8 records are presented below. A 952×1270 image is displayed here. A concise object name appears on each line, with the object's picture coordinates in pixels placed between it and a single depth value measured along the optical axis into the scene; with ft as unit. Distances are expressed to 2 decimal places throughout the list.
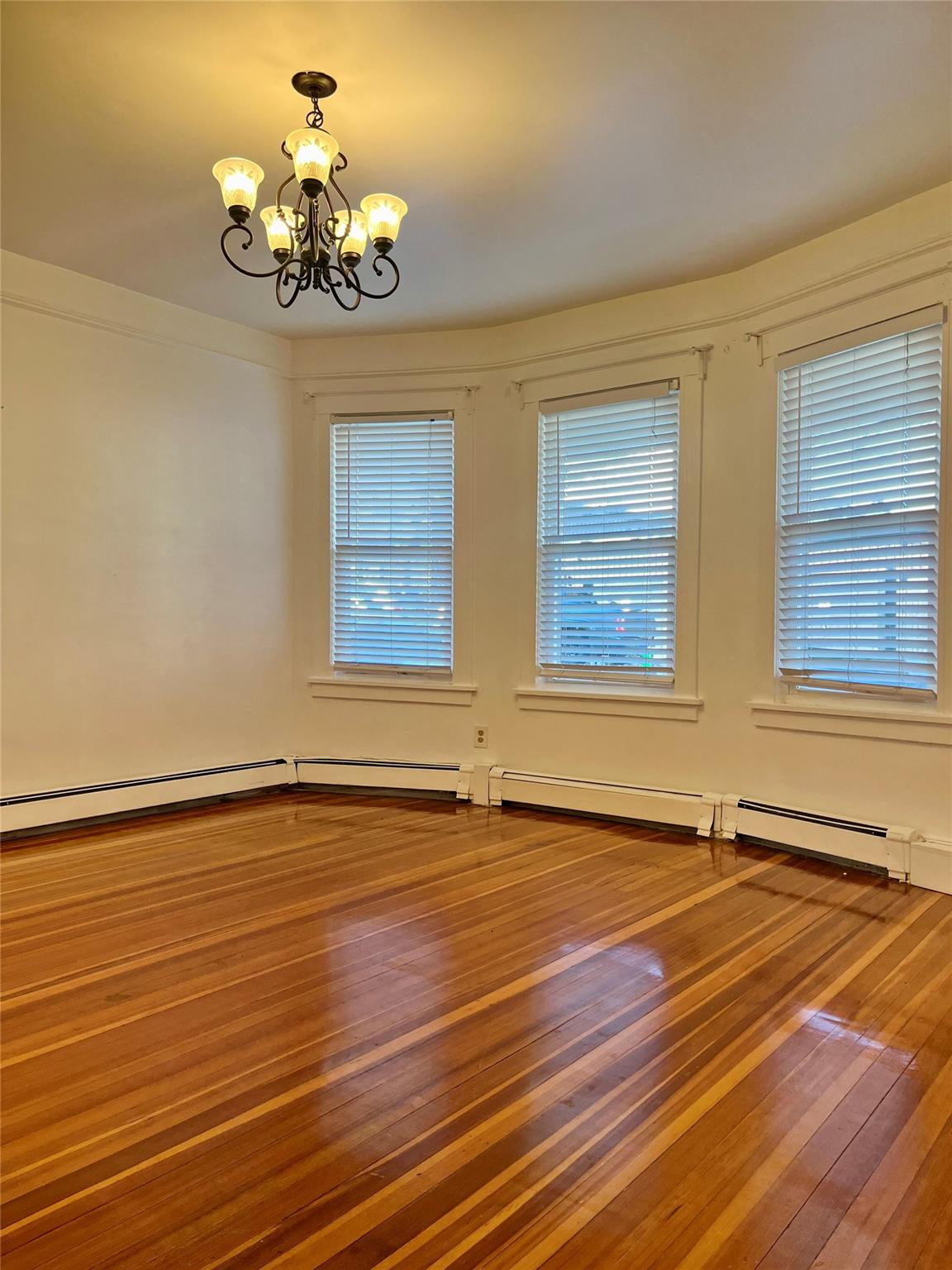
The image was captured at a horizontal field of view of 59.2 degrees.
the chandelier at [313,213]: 9.17
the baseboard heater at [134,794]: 14.39
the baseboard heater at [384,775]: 17.78
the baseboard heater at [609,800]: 15.10
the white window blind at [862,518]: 12.35
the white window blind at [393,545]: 18.11
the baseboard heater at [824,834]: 12.30
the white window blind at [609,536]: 15.81
